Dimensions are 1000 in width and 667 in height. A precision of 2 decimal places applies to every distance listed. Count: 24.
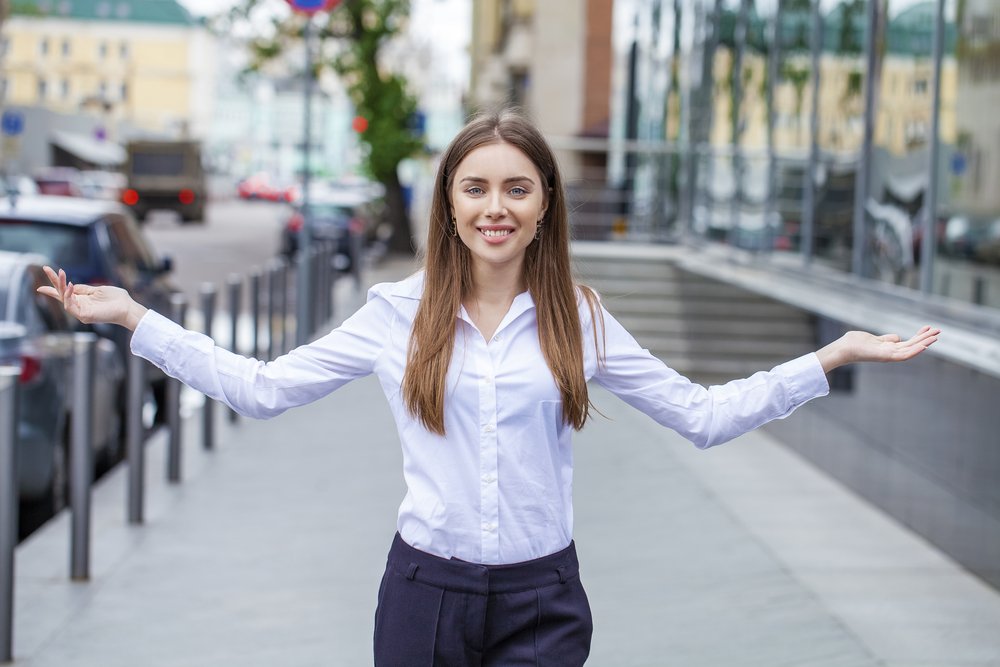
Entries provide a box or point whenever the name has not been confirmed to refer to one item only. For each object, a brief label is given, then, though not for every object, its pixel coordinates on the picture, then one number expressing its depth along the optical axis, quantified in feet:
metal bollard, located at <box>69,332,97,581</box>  20.33
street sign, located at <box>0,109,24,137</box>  132.87
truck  162.81
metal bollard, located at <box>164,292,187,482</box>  27.53
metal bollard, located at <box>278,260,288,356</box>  45.80
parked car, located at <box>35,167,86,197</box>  145.38
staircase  36.96
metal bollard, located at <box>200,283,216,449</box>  31.53
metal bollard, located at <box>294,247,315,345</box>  49.93
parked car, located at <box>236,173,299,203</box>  297.94
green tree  96.37
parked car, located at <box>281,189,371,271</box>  92.89
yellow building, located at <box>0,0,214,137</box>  392.06
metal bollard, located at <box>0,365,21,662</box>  16.80
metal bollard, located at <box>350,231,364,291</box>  77.15
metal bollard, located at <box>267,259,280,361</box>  43.39
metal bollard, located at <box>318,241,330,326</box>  58.12
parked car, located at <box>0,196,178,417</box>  33.22
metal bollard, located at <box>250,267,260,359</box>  39.81
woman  9.45
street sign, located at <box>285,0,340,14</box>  45.96
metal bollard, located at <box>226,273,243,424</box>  35.41
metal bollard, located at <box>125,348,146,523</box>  24.07
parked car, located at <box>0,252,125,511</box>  24.73
